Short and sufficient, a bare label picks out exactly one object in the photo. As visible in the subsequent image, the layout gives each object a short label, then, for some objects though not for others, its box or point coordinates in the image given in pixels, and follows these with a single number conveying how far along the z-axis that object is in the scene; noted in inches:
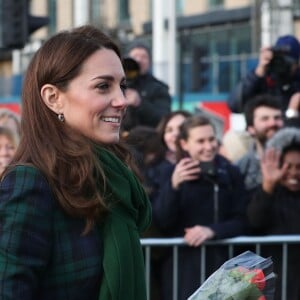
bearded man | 382.9
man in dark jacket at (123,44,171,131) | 442.4
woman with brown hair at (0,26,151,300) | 145.1
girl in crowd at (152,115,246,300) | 320.1
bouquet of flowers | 152.0
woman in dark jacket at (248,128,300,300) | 319.9
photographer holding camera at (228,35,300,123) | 430.4
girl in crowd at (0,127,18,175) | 332.7
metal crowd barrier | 313.9
